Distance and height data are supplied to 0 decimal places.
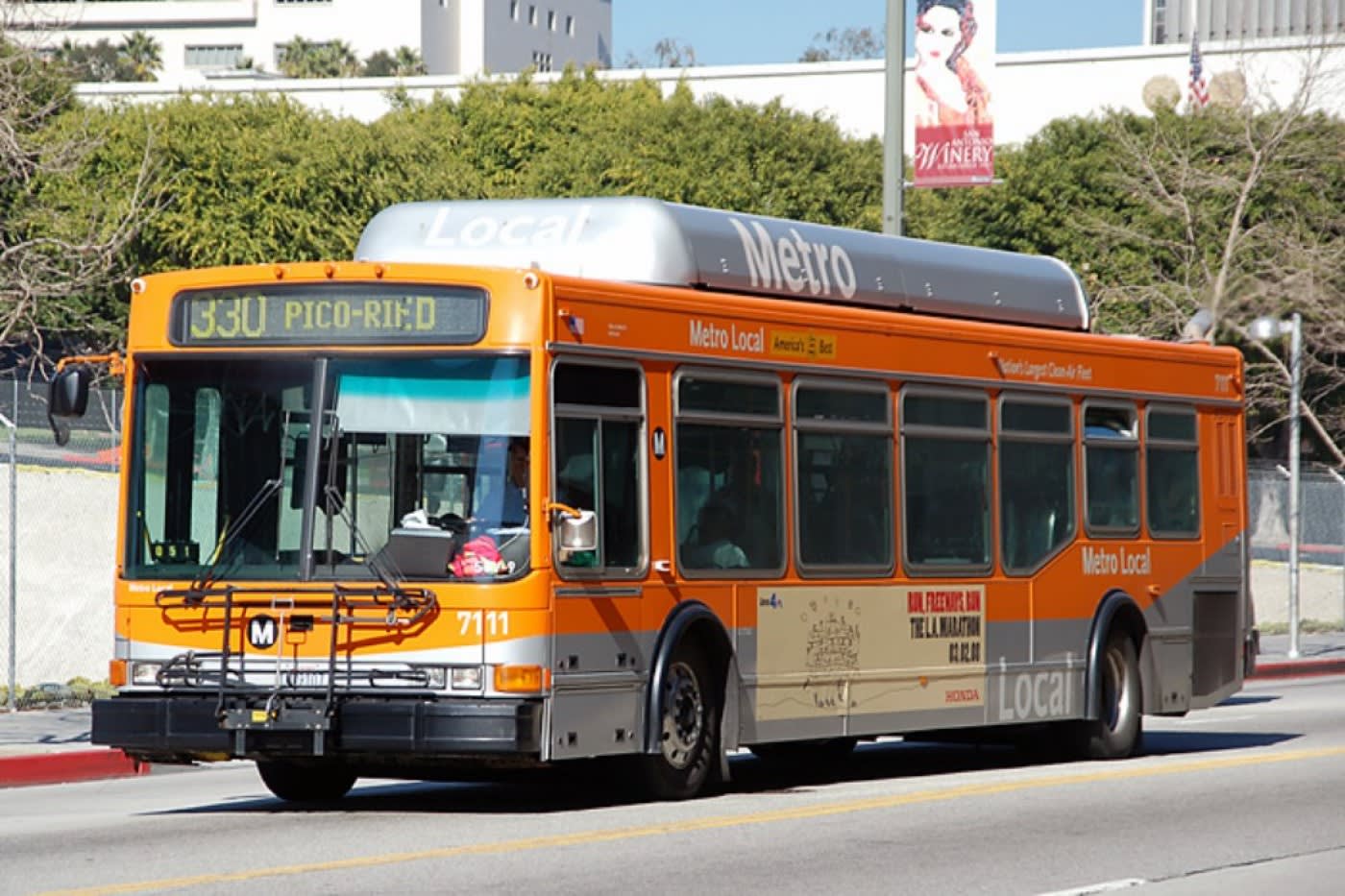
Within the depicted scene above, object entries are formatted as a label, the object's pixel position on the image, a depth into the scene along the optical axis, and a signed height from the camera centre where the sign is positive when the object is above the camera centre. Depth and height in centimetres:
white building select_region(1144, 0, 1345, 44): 13038 +2882
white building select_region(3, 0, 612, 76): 13750 +2995
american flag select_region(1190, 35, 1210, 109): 7031 +1443
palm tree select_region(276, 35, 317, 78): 13212 +2731
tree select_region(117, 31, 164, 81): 14250 +2870
